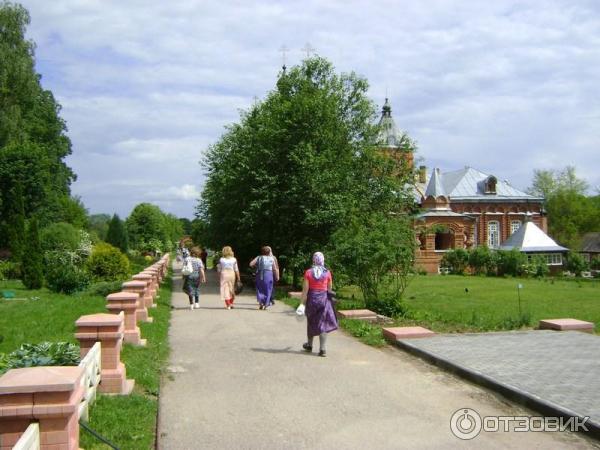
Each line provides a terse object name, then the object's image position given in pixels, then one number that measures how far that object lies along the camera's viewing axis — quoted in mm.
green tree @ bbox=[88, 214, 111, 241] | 80175
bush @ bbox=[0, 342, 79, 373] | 5272
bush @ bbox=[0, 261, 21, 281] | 26875
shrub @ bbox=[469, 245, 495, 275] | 44656
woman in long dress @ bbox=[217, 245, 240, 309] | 15438
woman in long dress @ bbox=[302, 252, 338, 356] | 9125
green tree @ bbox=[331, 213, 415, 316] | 13695
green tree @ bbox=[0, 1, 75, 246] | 34219
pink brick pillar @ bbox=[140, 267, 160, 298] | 17078
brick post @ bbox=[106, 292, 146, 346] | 9477
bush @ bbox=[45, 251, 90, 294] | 18766
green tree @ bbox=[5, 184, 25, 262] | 27205
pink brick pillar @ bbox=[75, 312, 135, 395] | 6523
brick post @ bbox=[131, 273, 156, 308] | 14744
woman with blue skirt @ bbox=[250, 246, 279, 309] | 15711
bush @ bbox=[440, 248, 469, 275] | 46219
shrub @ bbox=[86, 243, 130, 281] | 22062
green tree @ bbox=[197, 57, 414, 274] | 21391
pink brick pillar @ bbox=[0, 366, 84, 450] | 3838
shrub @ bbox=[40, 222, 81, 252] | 31812
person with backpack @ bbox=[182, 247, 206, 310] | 15907
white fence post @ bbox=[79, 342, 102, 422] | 5424
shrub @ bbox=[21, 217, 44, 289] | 21125
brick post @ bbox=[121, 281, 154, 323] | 12305
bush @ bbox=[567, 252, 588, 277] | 48062
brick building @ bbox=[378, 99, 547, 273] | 52812
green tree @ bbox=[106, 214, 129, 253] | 51566
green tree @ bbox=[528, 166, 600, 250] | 72438
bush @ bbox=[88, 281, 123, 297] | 17594
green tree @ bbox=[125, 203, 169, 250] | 75562
